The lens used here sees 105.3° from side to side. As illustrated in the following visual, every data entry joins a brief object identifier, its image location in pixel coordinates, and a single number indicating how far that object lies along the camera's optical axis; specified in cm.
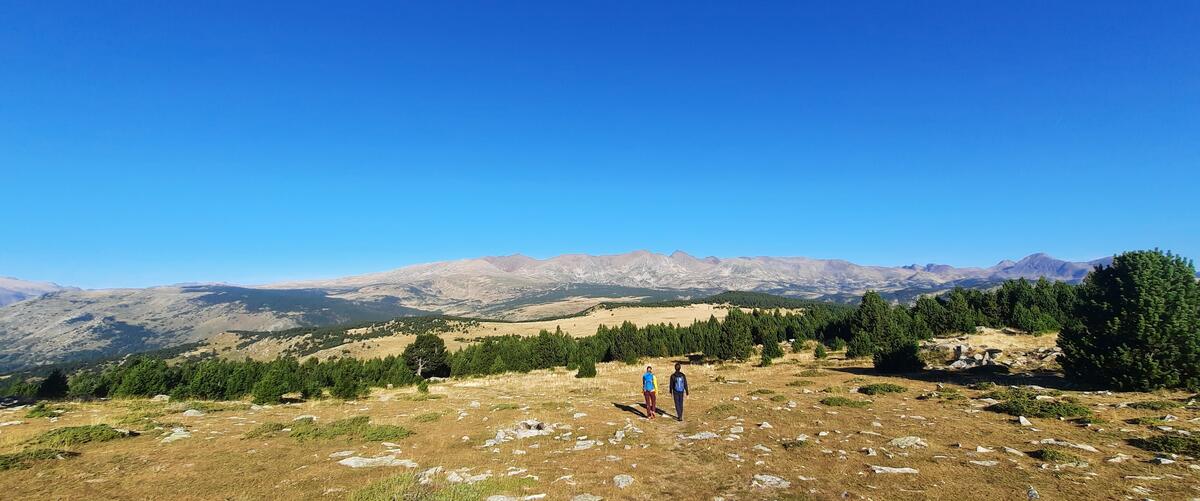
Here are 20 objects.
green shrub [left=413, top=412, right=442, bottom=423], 2195
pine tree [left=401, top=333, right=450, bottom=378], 7269
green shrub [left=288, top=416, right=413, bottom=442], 1761
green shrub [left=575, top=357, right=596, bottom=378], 4800
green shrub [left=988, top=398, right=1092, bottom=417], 1717
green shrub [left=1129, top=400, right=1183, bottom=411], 1747
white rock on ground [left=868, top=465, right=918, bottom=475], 1148
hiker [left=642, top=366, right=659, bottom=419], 2156
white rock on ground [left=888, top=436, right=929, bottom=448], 1400
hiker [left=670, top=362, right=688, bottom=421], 2039
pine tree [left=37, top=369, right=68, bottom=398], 4668
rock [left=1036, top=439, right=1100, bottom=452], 1277
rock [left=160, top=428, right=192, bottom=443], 1692
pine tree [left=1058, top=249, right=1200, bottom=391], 2184
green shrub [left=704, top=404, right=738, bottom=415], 2189
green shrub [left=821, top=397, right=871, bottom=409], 2214
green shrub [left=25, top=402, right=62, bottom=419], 2233
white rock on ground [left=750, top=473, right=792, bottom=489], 1082
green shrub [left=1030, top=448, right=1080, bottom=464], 1163
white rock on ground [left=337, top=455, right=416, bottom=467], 1354
